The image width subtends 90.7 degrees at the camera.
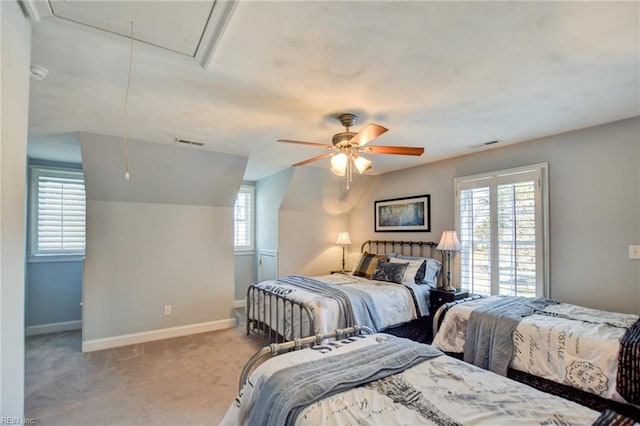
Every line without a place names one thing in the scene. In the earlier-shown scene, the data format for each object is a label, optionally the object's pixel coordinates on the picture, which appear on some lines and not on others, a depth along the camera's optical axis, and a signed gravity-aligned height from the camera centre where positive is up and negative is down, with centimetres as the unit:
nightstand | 374 -92
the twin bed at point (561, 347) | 199 -94
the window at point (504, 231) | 338 -12
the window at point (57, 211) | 437 +11
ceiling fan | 261 +61
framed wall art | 466 +9
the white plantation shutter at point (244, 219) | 601 +1
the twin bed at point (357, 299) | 320 -88
